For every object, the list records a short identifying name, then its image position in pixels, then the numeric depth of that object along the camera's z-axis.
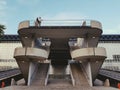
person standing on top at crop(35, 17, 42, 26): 20.33
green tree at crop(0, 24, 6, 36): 27.24
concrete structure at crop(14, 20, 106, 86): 18.47
